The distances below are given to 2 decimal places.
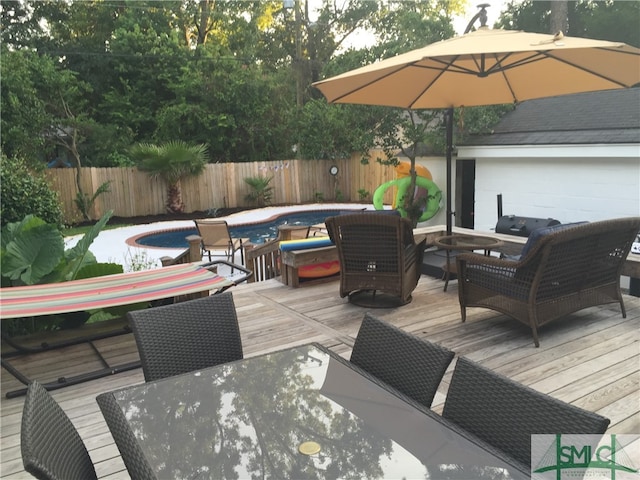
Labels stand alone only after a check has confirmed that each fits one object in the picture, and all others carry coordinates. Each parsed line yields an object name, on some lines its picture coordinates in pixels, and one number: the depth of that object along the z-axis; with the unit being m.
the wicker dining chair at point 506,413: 1.25
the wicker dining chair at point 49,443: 1.14
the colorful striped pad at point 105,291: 2.94
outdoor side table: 4.56
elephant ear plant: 3.83
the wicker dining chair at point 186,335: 2.12
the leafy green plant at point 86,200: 14.58
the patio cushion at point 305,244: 5.05
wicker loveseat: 3.28
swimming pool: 13.01
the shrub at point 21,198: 5.68
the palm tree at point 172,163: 15.44
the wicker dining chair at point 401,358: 1.66
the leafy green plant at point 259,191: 17.36
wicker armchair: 4.10
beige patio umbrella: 3.37
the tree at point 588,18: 14.31
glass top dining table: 1.29
